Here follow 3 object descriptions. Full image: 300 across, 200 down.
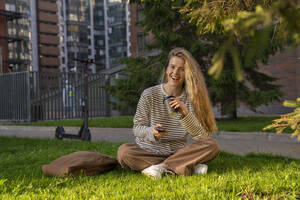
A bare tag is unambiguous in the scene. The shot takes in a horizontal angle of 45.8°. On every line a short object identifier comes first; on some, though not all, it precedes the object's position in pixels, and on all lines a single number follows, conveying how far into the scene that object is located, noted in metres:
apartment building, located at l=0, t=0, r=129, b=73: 57.44
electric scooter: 8.31
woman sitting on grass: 3.84
